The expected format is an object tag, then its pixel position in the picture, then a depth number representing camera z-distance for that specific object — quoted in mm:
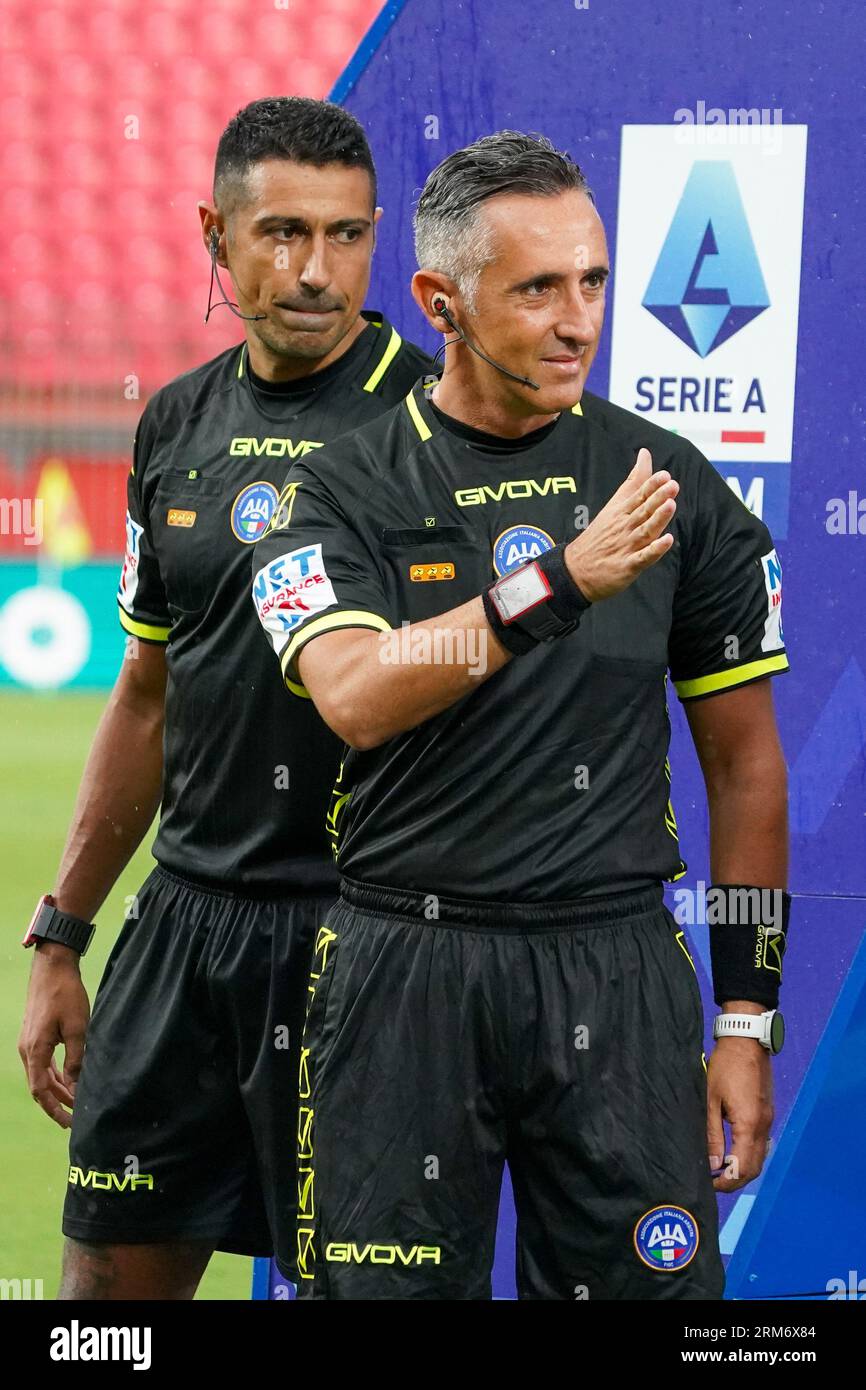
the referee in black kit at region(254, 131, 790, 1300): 4219
